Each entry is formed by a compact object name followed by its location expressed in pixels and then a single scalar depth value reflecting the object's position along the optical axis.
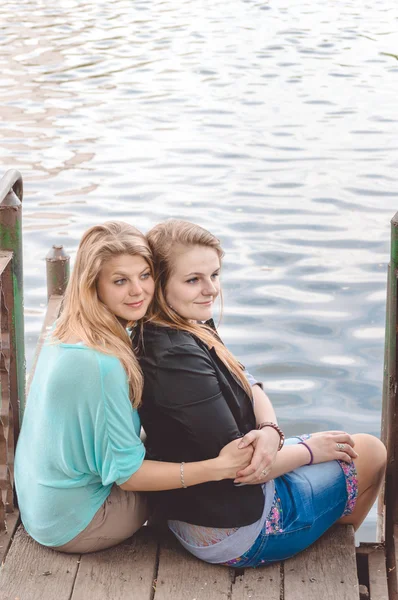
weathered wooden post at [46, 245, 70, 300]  5.68
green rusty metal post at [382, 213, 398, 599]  3.40
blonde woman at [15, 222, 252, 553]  2.94
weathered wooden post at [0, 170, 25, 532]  3.40
